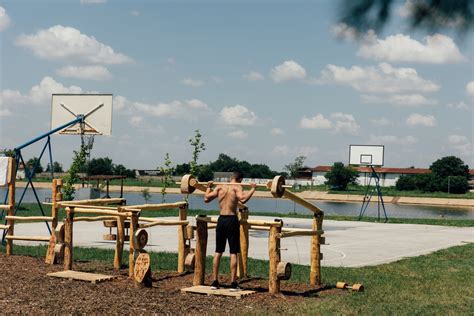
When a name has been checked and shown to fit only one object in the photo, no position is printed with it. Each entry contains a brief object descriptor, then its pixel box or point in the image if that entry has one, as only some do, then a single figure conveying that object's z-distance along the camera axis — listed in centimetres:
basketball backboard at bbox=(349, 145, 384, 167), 4267
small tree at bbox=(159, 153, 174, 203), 4316
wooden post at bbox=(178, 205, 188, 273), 1295
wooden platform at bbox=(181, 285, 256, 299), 1031
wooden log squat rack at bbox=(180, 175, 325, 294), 1062
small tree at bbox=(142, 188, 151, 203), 5001
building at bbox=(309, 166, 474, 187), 13496
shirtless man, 1073
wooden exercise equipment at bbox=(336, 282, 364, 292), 1136
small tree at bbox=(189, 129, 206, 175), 3962
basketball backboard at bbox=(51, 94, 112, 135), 2986
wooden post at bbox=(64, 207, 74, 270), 1262
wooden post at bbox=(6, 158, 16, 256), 1501
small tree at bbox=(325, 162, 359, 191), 11469
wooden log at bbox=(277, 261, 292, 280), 1060
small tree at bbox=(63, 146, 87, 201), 3956
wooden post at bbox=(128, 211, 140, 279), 1189
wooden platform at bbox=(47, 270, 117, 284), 1140
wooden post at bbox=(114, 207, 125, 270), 1330
